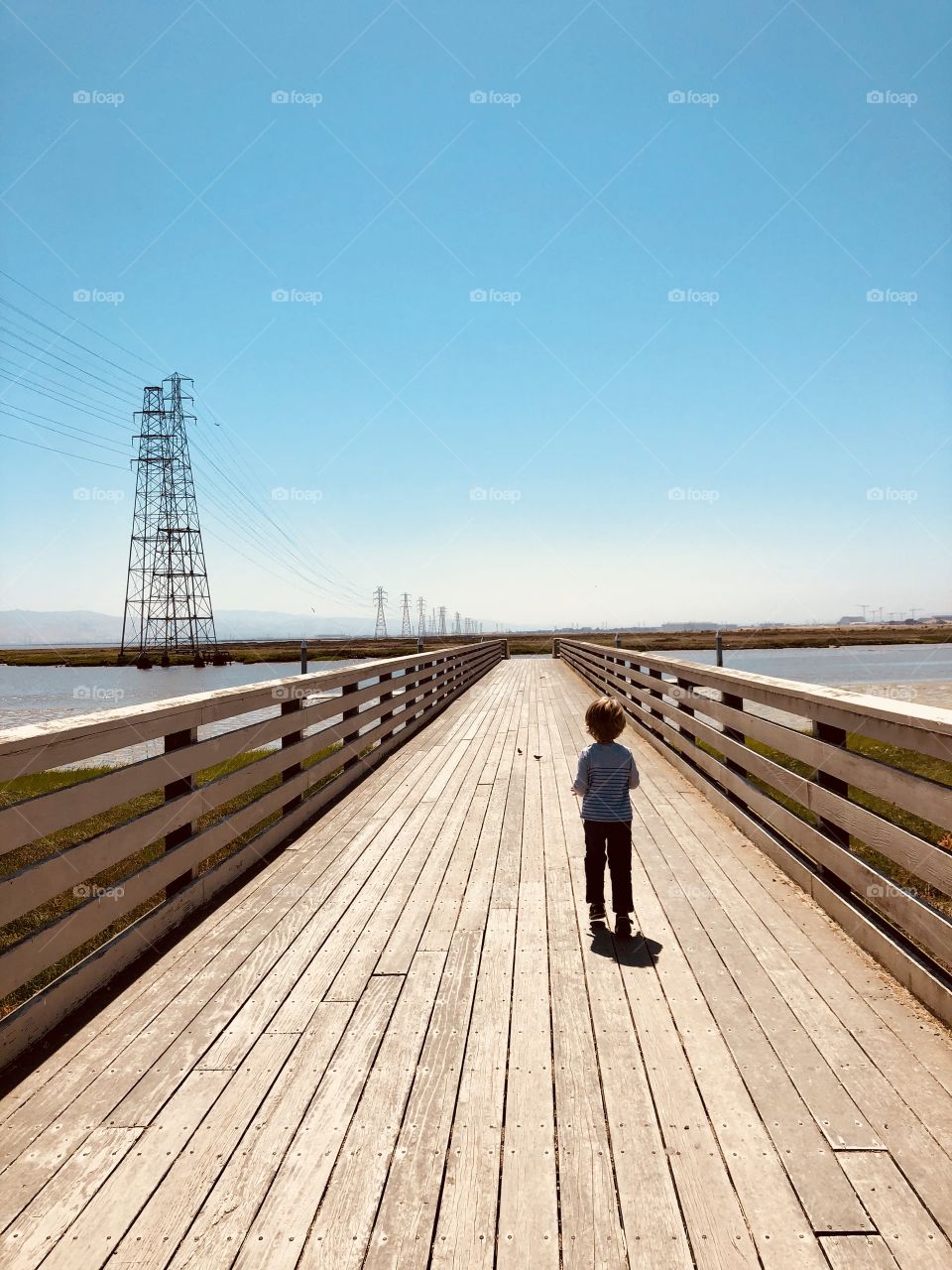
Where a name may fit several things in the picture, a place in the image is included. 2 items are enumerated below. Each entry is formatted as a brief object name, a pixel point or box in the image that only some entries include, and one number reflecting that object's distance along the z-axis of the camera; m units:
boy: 3.97
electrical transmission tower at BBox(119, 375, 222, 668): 57.22
